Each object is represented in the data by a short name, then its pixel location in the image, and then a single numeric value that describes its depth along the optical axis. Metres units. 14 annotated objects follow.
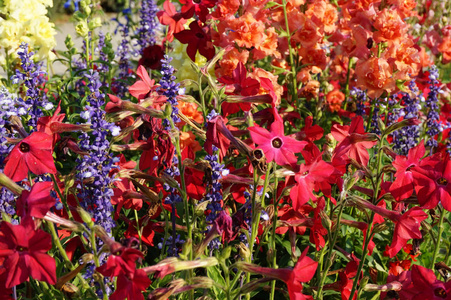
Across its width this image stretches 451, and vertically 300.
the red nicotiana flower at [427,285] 1.56
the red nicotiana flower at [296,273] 1.41
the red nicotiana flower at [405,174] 1.72
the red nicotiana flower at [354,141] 1.86
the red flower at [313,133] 2.09
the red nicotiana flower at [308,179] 1.69
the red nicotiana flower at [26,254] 1.32
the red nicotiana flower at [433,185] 1.67
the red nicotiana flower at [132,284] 1.31
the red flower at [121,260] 1.26
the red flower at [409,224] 1.69
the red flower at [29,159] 1.57
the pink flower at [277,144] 1.61
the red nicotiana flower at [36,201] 1.30
